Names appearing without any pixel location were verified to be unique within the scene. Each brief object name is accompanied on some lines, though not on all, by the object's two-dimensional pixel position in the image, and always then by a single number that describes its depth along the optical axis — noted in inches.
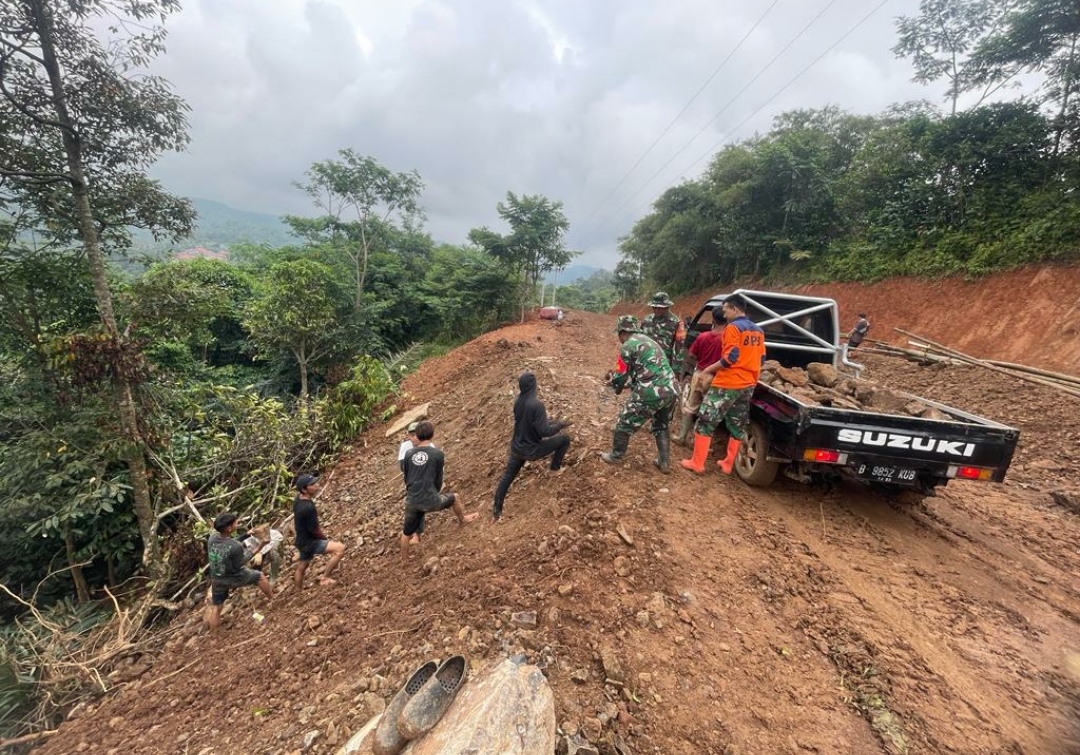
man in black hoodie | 162.6
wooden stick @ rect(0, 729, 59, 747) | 130.6
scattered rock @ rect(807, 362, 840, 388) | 181.8
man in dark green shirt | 167.2
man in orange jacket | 159.2
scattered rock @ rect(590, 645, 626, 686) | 92.8
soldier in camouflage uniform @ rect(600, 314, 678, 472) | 162.2
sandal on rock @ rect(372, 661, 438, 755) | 78.7
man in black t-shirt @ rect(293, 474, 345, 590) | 168.4
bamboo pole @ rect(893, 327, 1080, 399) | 285.9
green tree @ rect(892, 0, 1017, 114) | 569.2
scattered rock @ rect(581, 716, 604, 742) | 82.1
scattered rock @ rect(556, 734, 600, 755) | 77.4
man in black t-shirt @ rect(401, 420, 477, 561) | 160.9
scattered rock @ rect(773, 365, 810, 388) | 175.6
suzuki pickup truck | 135.6
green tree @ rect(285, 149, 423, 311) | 759.7
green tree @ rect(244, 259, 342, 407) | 481.1
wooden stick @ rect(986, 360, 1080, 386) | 293.1
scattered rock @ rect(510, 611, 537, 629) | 107.3
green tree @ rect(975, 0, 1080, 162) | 424.5
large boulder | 73.5
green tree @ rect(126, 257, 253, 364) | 256.2
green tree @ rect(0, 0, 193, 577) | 213.0
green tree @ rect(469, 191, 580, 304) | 805.2
